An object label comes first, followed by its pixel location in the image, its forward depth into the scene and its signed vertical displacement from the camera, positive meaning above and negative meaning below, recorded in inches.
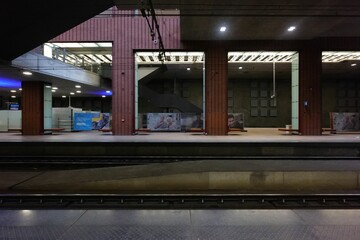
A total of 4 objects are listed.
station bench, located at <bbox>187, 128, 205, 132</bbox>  1005.7 -34.4
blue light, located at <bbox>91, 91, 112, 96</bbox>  1396.4 +133.5
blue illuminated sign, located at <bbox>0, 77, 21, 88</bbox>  945.7 +129.6
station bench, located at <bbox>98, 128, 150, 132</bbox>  985.5 -34.3
